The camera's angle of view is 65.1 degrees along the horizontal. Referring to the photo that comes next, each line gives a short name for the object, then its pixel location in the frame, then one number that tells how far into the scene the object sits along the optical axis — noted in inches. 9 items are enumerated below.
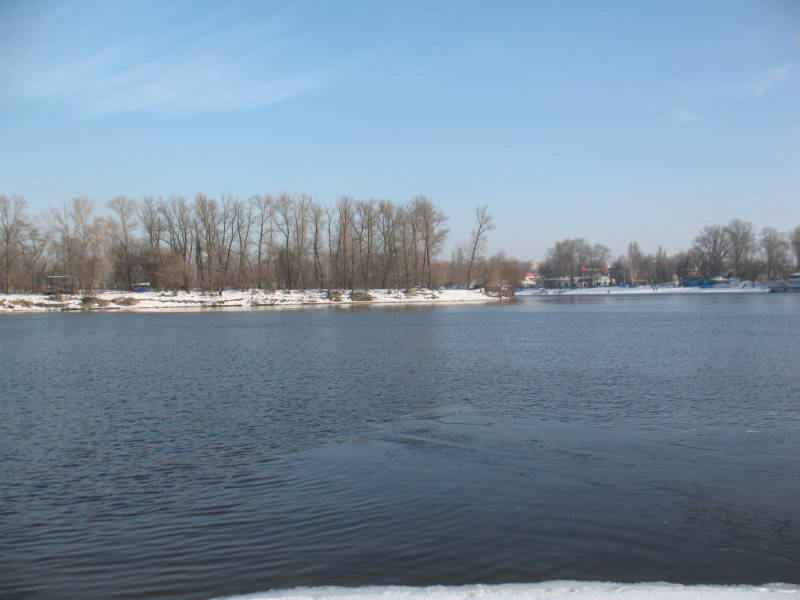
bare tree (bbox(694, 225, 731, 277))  6850.4
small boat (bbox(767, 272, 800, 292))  5561.0
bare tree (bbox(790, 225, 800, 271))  6717.5
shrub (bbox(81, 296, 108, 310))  3159.5
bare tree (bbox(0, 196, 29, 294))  3550.7
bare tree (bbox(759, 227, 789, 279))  6688.0
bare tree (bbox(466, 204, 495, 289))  4298.7
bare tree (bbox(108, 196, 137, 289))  3814.0
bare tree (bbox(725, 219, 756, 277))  6688.0
